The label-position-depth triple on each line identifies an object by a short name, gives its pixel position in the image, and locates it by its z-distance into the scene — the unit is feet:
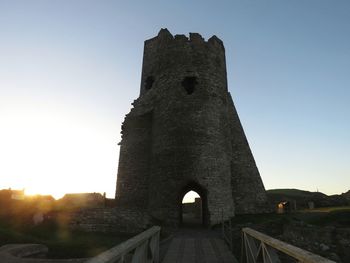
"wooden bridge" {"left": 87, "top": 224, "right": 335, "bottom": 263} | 12.43
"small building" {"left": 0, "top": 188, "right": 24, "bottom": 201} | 74.10
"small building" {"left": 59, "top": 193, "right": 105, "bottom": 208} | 87.64
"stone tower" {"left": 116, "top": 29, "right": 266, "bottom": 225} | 63.72
